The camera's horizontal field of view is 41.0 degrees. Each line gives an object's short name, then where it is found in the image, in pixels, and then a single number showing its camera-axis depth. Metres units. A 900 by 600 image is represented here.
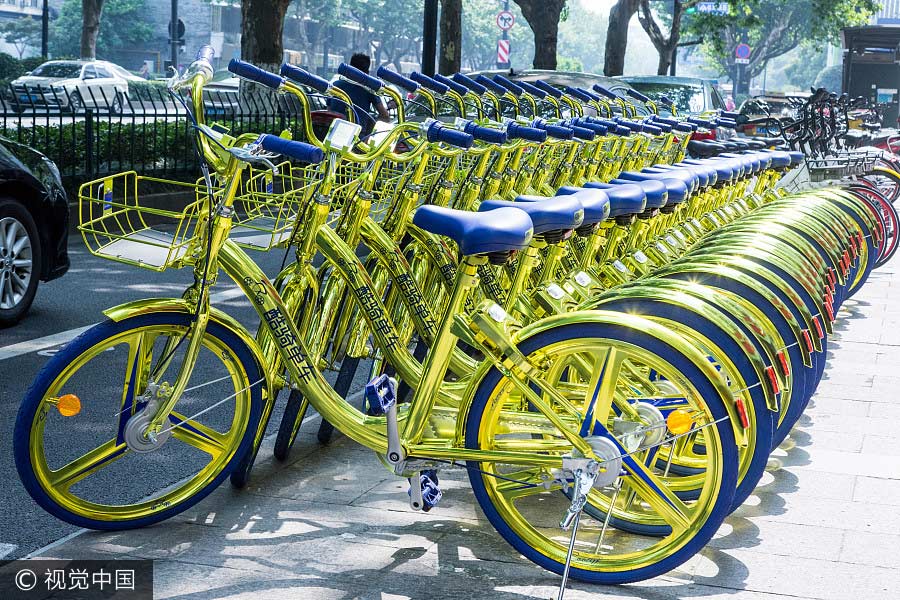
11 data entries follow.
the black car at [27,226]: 7.10
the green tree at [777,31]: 48.36
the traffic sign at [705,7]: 43.72
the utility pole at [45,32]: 37.84
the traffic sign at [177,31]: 32.47
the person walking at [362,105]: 4.64
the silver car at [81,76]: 31.39
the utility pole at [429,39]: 15.23
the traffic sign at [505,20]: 31.80
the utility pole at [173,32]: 33.85
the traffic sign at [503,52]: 32.92
